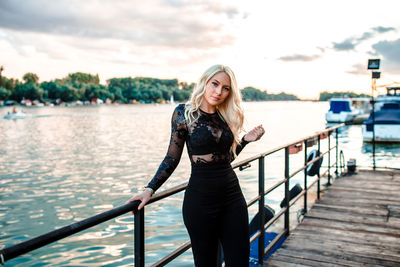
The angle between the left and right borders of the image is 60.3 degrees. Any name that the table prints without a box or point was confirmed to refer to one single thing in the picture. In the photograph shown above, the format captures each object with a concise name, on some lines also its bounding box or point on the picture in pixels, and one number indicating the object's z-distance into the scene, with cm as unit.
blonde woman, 197
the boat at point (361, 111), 4803
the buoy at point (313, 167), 694
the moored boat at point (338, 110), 4453
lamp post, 786
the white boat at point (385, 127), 2312
